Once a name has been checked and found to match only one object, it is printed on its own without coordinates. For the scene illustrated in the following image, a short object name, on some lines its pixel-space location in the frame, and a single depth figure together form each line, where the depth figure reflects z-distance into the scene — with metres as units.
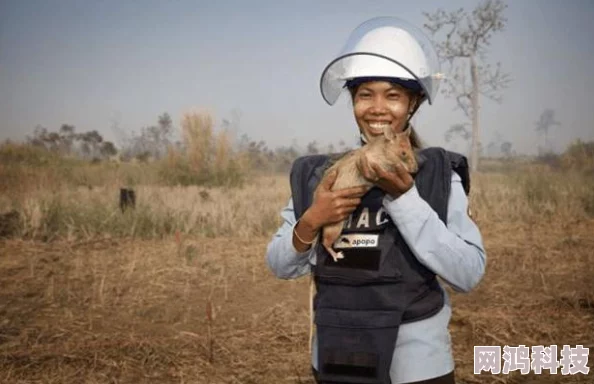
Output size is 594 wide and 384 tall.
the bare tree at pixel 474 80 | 17.16
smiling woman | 1.42
